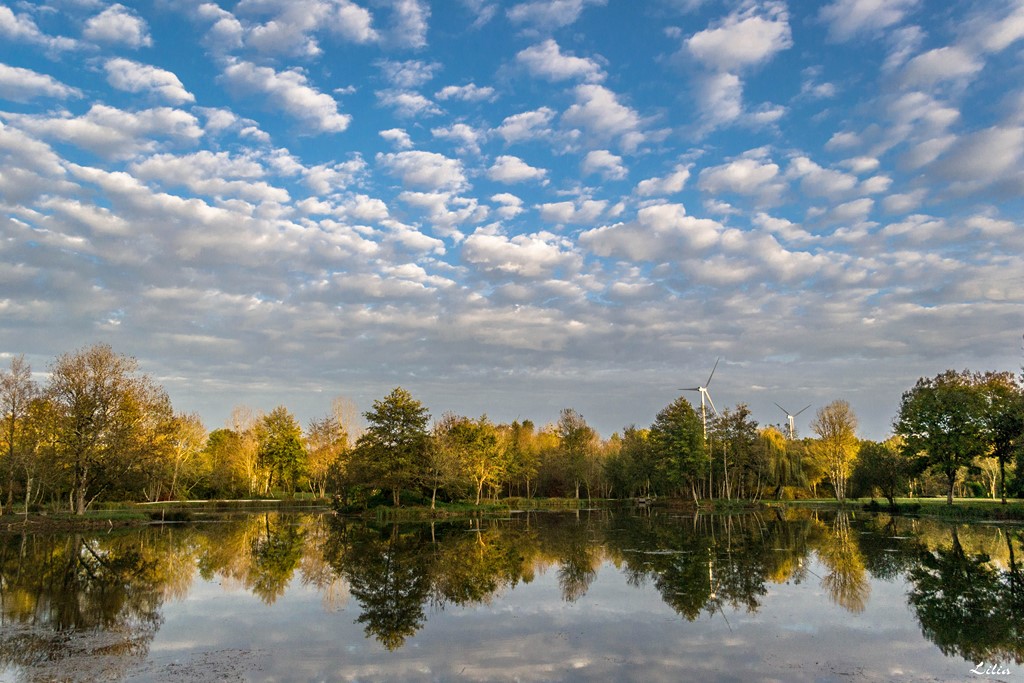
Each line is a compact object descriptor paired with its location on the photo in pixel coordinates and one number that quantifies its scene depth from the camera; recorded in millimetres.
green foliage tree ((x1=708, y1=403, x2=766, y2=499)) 78312
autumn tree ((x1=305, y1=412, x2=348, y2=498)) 92875
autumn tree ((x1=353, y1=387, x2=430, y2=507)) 62969
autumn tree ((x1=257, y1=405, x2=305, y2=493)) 94125
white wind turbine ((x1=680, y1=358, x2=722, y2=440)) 86262
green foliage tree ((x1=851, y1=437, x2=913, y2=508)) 63344
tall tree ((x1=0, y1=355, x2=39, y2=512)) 48344
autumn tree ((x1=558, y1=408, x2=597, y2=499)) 91219
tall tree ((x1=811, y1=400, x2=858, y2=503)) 76688
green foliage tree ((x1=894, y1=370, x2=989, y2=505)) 55500
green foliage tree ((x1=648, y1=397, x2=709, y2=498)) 76250
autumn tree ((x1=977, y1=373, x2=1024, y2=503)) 51219
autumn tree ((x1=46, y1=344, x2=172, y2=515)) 47781
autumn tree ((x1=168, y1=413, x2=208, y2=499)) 78312
